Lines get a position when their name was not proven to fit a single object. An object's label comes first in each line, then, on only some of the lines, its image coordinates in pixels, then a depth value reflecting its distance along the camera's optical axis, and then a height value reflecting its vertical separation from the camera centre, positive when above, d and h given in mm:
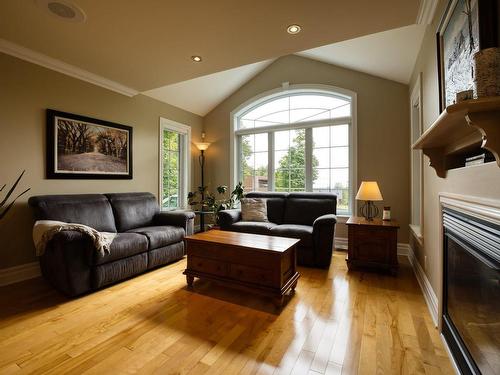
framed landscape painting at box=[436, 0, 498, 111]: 1101 +789
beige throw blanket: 2201 -419
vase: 955 +457
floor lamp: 5020 +503
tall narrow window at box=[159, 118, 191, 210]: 4512 +464
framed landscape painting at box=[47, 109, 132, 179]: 2967 +537
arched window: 4141 +848
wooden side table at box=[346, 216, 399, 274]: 2842 -668
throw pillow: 3893 -340
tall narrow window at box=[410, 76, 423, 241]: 3129 +269
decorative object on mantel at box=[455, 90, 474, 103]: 1029 +392
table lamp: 3021 -62
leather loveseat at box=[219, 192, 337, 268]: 3070 -502
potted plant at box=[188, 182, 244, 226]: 4543 -235
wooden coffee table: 2168 -709
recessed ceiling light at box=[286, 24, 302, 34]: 2215 +1457
